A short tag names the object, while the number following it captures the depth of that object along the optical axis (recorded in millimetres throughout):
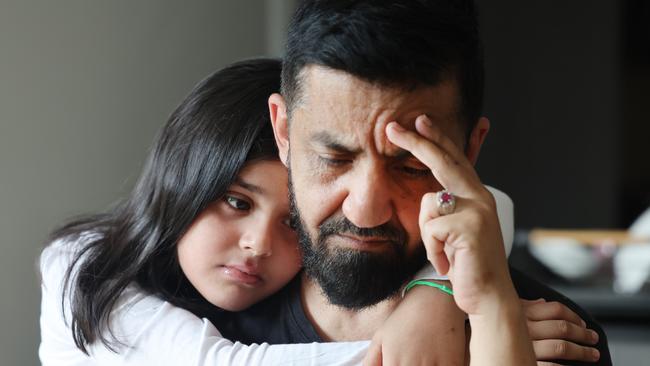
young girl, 1208
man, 1077
